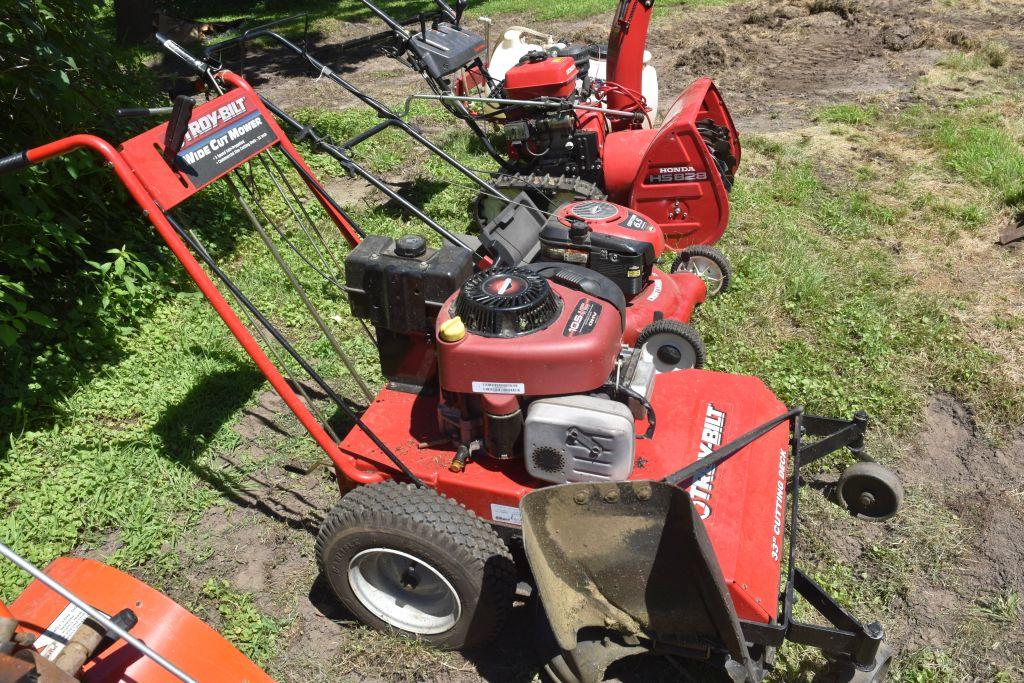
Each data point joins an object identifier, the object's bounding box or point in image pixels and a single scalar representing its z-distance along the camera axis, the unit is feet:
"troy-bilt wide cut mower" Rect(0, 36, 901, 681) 8.05
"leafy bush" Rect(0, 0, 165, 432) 13.50
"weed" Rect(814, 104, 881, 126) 26.78
